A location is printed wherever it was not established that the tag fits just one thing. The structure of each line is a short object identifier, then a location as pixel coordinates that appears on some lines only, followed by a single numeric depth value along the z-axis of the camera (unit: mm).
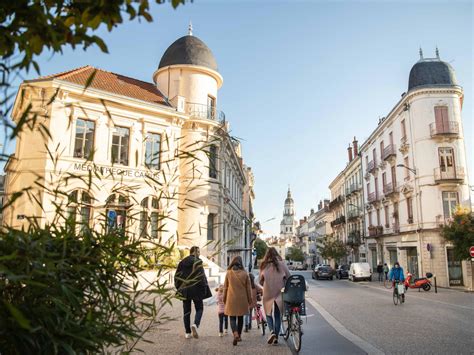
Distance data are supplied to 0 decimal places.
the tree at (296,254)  114400
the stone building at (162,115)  19734
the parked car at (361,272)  34031
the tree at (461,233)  22906
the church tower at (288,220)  178125
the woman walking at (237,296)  7336
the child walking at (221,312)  8281
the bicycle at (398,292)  15298
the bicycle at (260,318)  8640
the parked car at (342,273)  39406
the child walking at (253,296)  8828
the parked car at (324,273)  38344
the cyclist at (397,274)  15648
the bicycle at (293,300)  7200
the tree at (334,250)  51750
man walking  7715
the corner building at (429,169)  29484
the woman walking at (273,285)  7539
